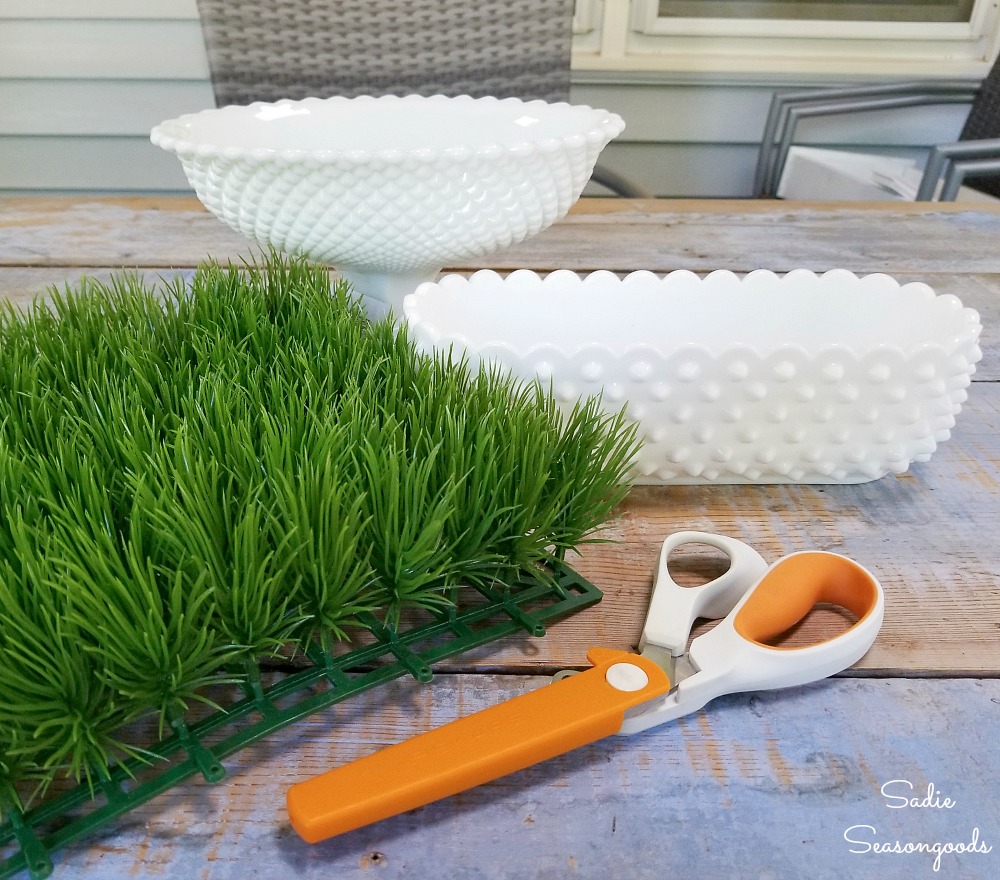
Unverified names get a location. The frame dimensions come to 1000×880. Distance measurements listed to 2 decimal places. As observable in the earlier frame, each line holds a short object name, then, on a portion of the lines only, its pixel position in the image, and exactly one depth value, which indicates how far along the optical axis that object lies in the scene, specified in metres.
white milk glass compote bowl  0.44
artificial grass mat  0.24
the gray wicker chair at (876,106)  1.38
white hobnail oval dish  0.38
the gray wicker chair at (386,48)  1.10
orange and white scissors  0.24
